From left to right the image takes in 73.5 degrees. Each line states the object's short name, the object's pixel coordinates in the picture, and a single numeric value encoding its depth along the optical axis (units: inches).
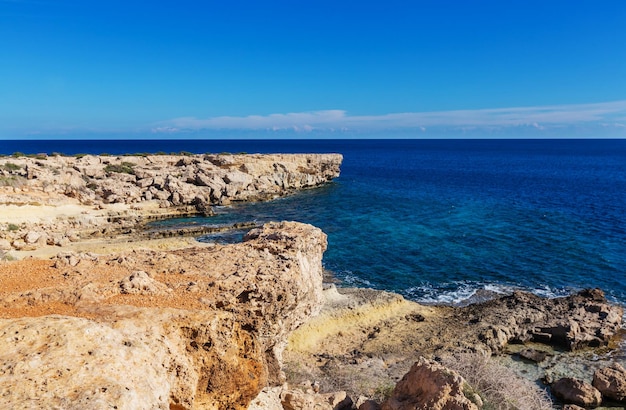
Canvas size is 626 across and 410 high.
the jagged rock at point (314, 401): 499.8
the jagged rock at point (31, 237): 1459.2
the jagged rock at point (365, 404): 546.0
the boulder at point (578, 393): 703.7
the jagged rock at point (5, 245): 1337.8
